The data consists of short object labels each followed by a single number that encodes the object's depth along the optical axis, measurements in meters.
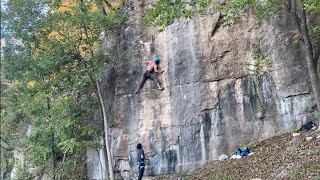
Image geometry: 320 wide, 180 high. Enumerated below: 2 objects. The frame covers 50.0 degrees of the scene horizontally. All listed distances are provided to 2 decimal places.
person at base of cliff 12.27
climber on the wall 14.04
